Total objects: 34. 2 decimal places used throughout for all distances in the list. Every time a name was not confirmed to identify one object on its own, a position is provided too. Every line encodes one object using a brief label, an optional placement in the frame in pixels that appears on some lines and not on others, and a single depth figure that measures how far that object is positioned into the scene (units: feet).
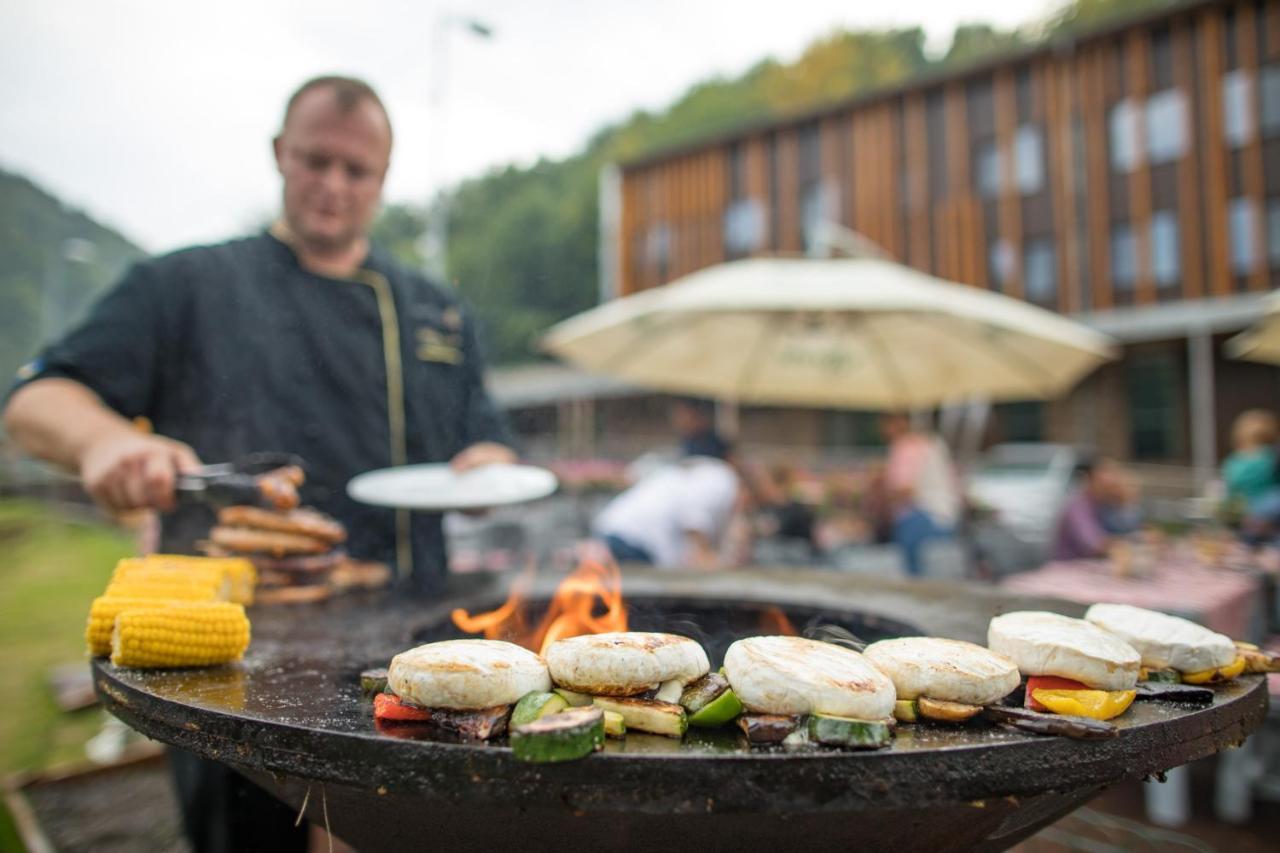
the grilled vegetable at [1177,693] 3.96
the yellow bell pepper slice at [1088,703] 3.67
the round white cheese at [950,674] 3.69
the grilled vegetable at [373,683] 4.10
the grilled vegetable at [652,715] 3.43
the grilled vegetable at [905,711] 3.71
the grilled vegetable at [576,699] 3.61
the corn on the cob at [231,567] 5.27
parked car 21.32
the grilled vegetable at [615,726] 3.40
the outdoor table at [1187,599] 11.05
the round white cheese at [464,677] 3.40
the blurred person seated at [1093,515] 18.28
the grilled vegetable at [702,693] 3.62
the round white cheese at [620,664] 3.54
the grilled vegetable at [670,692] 3.64
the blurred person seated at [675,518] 15.67
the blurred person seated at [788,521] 22.22
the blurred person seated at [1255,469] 21.18
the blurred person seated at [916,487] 21.25
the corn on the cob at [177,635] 4.32
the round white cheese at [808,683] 3.37
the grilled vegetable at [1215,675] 4.35
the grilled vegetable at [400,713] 3.61
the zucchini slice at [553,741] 3.01
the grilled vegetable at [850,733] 3.23
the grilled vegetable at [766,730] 3.29
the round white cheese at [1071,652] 3.83
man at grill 6.63
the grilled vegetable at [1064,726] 3.37
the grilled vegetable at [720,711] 3.51
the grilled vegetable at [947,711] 3.60
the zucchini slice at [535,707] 3.34
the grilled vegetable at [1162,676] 4.33
